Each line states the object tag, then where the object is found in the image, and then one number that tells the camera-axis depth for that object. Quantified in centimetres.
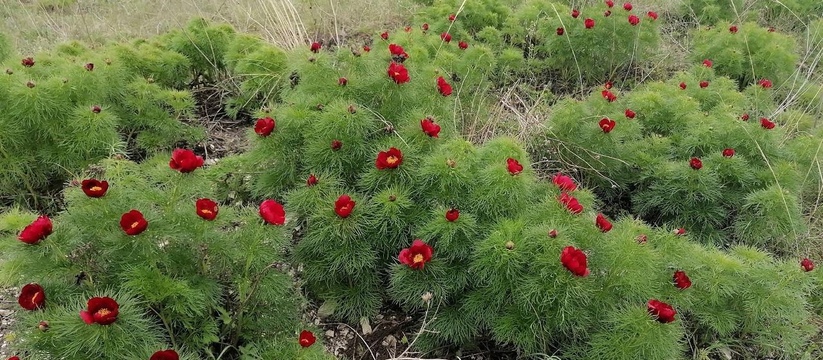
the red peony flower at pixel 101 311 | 140
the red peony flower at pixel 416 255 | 194
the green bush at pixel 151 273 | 155
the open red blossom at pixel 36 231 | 154
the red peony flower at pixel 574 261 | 174
